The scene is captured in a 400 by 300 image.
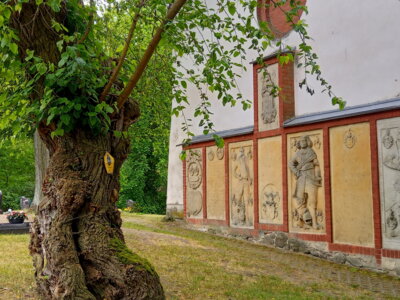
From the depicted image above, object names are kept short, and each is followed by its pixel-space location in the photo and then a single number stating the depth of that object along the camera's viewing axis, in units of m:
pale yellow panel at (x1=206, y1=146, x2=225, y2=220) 15.75
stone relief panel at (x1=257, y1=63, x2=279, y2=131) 13.60
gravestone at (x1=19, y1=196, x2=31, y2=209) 28.59
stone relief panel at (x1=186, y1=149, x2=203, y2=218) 16.78
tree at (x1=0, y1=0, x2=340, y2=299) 5.41
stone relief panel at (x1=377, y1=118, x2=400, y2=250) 10.05
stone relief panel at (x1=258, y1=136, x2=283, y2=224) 13.37
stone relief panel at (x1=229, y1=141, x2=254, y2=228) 14.55
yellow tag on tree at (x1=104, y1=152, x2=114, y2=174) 5.91
